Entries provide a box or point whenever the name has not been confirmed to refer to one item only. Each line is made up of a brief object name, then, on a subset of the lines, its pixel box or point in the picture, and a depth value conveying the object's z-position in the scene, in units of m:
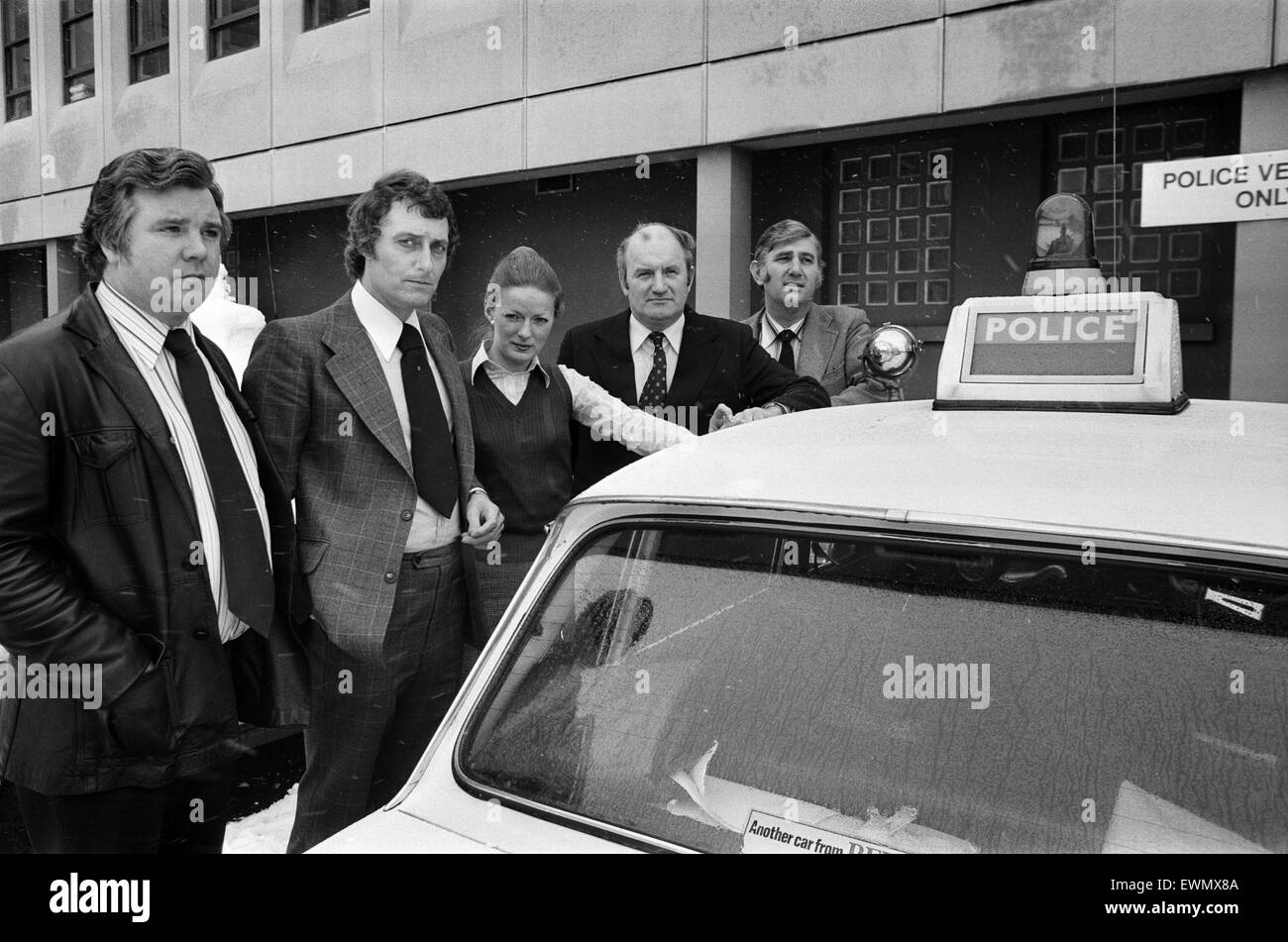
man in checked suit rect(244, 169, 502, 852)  2.62
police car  1.32
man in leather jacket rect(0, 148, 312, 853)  1.96
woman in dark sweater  3.09
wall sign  5.68
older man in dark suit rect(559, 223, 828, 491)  3.59
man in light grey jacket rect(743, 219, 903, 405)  4.33
